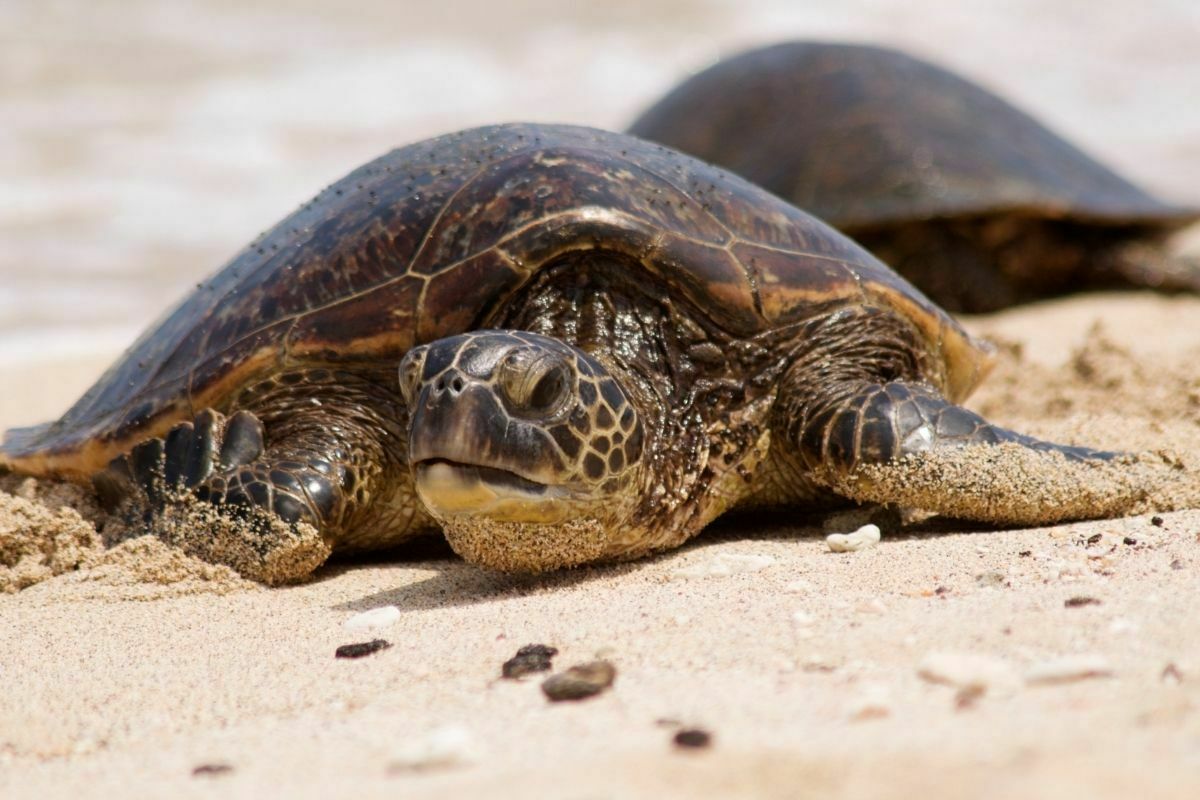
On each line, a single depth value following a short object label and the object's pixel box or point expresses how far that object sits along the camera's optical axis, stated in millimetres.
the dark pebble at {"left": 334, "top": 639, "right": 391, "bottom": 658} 5414
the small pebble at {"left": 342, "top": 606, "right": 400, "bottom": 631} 5922
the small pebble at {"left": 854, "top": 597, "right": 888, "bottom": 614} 5141
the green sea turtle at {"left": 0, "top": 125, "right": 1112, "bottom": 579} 7266
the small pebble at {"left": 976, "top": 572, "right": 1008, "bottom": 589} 5539
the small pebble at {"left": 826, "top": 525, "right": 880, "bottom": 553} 6789
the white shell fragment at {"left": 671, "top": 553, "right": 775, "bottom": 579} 6453
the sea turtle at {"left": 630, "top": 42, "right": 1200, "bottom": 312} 17141
